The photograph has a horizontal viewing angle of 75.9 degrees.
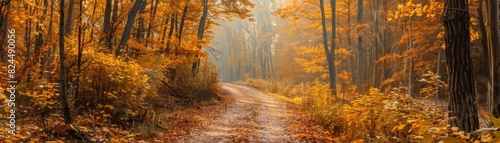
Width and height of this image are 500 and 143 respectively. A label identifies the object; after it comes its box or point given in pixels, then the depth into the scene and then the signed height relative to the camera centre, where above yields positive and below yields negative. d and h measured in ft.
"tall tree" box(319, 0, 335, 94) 53.34 +4.34
